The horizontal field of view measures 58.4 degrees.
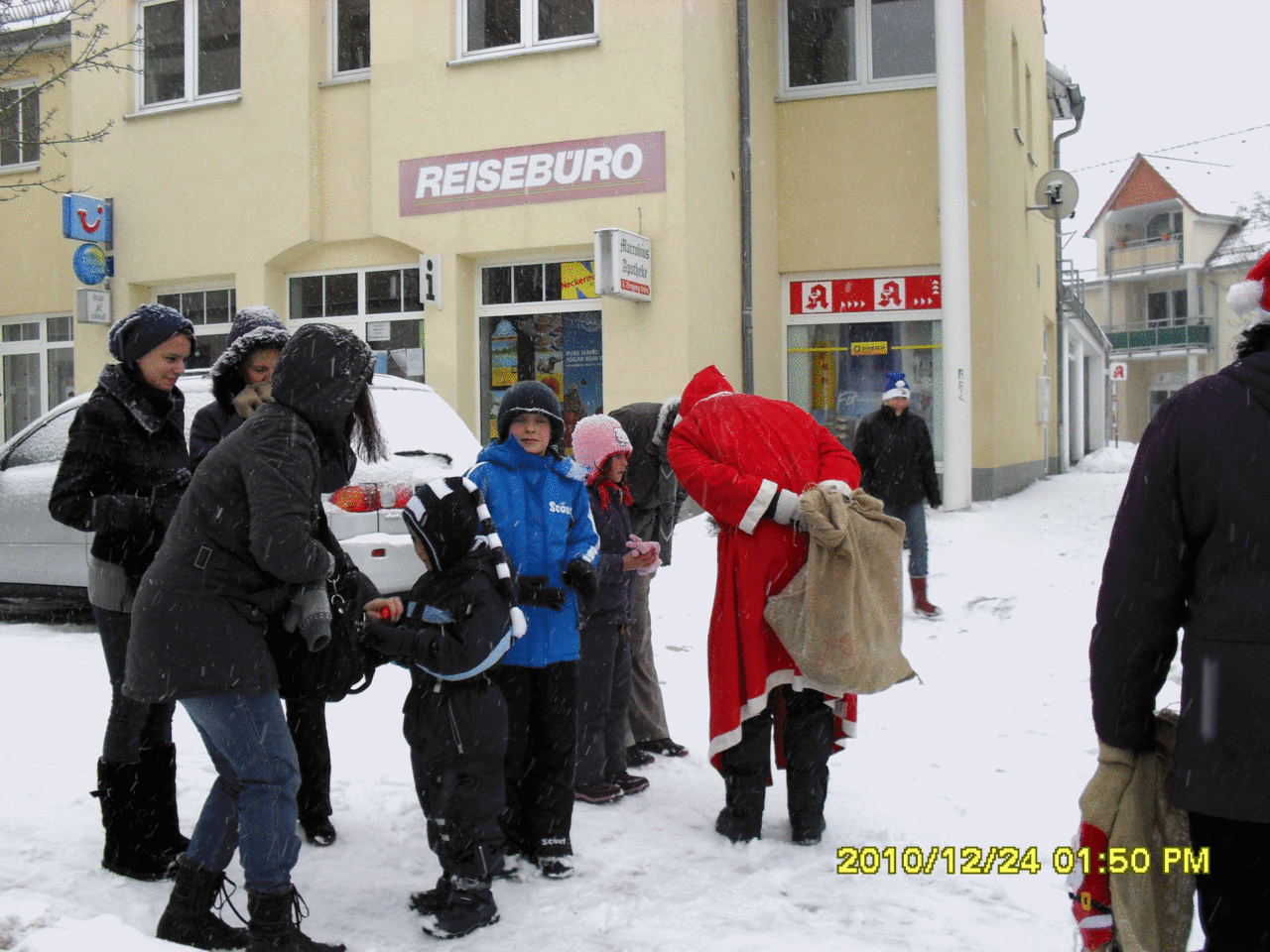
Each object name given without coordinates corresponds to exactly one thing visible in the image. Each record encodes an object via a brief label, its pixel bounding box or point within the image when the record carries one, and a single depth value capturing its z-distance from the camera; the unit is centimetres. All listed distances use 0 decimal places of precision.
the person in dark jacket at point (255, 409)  402
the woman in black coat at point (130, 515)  367
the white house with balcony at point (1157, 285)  5106
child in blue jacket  402
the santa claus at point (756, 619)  419
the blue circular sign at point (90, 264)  1370
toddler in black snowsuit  354
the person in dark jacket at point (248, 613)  299
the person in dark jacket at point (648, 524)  518
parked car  723
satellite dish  1437
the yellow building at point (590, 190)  1165
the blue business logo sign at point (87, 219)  1363
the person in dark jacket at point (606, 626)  466
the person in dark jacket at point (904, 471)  858
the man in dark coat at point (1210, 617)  195
